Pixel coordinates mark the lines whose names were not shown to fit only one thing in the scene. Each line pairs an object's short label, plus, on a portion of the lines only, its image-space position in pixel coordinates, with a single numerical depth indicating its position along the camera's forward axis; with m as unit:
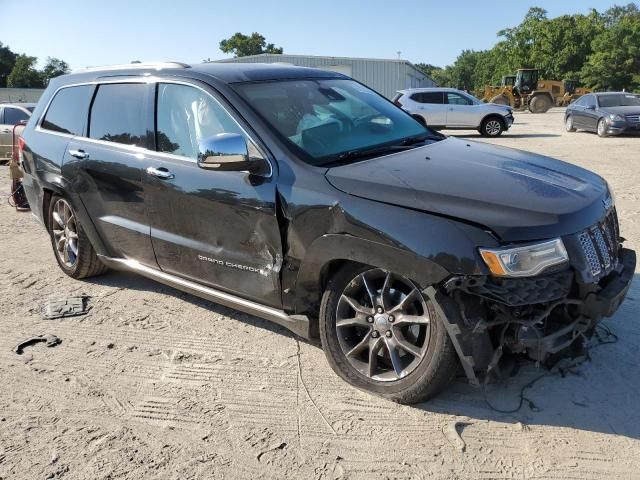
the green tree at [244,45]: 94.56
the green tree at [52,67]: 88.81
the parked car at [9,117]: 12.99
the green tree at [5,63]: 85.69
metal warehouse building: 41.84
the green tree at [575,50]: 59.97
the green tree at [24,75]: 82.25
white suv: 19.72
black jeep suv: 2.73
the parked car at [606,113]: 17.36
